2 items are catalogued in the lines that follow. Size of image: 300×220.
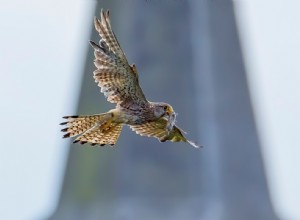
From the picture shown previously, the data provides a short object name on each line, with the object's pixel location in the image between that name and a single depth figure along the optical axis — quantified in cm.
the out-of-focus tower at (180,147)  3362
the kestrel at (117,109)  968
